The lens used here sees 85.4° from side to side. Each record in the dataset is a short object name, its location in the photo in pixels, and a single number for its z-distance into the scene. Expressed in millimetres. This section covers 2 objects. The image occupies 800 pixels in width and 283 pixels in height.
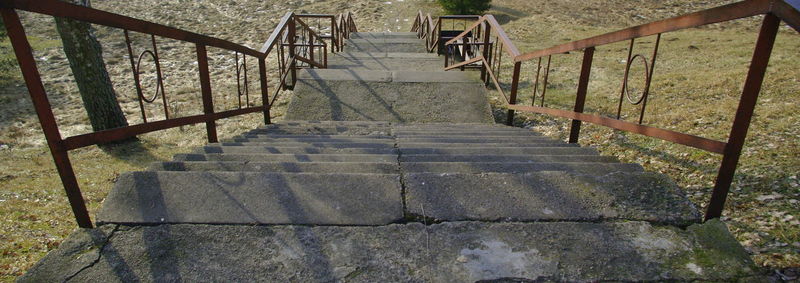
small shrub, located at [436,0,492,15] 15031
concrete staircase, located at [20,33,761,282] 1694
